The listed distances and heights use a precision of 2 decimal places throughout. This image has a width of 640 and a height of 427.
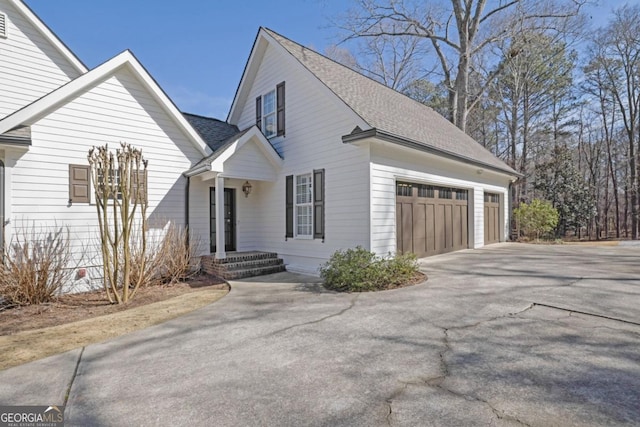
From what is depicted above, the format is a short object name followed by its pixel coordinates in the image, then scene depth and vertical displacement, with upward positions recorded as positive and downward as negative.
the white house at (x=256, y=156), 7.15 +1.67
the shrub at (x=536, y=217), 14.55 +0.19
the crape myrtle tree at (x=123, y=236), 5.76 -0.23
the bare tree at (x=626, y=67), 18.98 +9.27
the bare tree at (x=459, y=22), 15.68 +10.23
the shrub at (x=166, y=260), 7.22 -0.86
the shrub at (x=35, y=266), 5.94 -0.80
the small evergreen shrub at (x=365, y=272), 6.20 -0.97
